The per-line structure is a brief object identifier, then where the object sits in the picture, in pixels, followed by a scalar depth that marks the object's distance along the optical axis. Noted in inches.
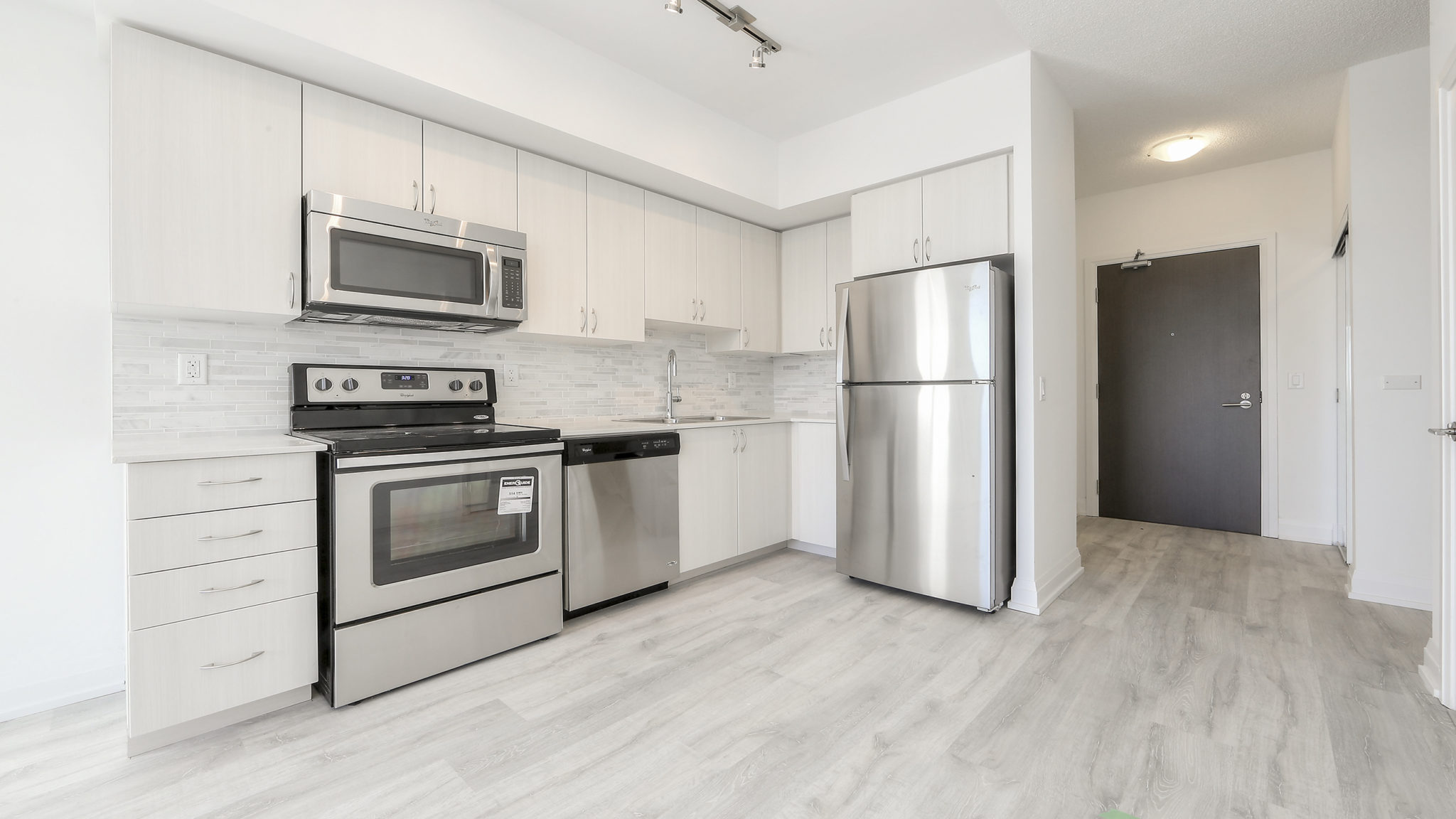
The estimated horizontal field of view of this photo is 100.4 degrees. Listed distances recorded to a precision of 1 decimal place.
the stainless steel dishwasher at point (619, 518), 111.0
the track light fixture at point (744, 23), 96.1
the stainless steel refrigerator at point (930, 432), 112.2
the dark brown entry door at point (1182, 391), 173.3
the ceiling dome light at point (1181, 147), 152.1
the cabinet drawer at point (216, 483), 69.6
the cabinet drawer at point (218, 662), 69.7
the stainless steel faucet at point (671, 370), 150.1
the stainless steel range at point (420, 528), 81.9
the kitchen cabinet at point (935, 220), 120.6
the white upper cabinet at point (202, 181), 76.2
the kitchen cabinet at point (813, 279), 161.6
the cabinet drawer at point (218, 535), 69.7
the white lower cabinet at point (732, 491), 133.9
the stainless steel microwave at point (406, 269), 88.0
